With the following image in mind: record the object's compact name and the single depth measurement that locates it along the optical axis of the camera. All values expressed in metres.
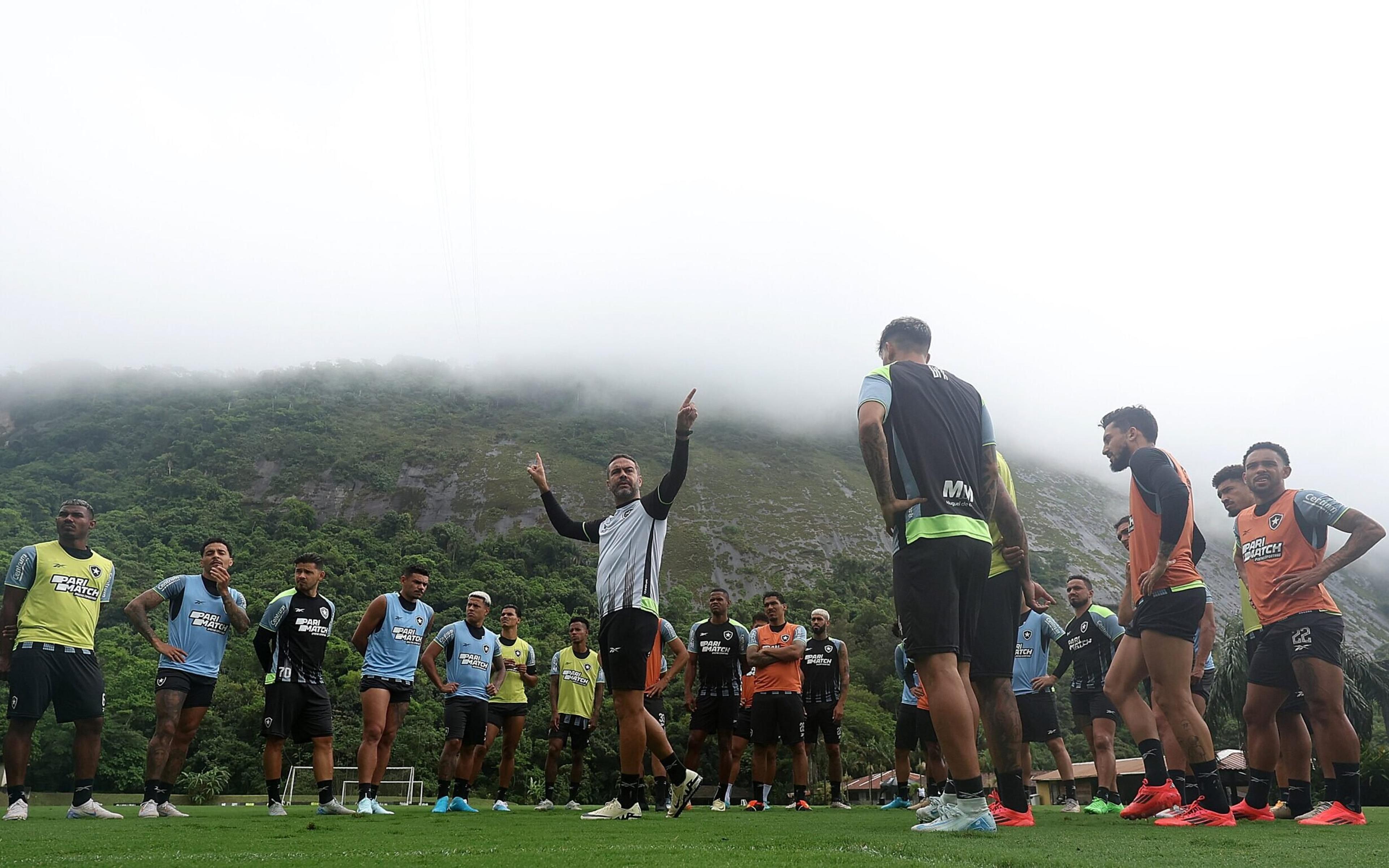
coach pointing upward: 5.45
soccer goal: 29.06
